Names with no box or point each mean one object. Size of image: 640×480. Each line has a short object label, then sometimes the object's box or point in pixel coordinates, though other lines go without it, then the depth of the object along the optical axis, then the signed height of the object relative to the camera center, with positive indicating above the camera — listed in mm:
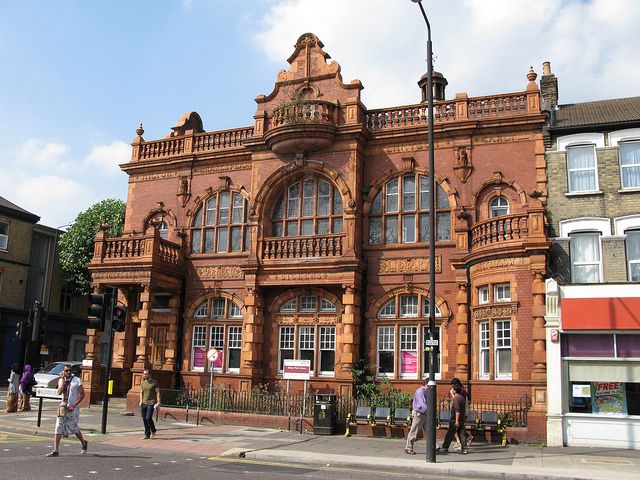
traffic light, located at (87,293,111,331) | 17703 +1339
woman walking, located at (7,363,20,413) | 23141 -1196
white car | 28938 -756
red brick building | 22328 +4517
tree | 41281 +7745
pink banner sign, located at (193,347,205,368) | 27516 +174
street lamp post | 14320 +1569
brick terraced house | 18250 +3219
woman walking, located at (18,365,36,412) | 23172 -1078
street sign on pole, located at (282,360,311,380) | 20469 -192
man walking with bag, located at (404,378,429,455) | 16406 -1092
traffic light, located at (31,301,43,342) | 21344 +1063
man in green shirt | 17641 -1170
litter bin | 19797 -1532
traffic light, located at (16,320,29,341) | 22828 +890
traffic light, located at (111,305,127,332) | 18109 +1140
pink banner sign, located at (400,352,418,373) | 23875 +133
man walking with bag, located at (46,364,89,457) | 14094 -1116
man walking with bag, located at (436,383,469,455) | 16512 -1449
